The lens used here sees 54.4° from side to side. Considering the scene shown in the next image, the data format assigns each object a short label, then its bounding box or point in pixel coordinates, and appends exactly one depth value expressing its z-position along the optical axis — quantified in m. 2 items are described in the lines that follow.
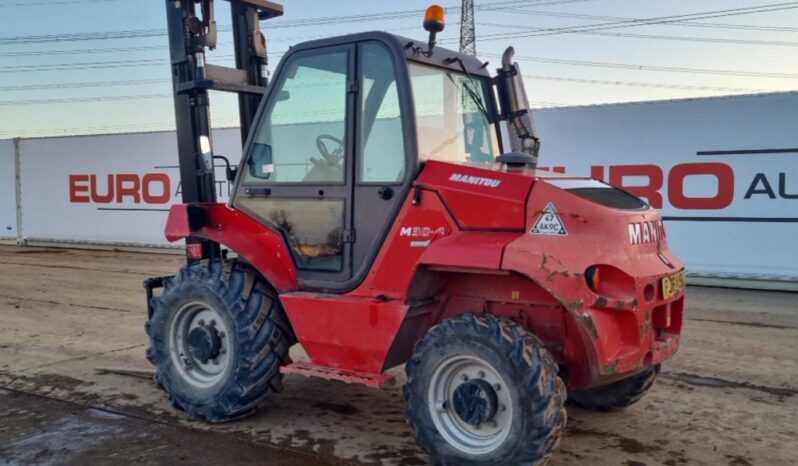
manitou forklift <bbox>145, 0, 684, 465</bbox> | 4.07
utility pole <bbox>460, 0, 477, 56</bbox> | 32.72
